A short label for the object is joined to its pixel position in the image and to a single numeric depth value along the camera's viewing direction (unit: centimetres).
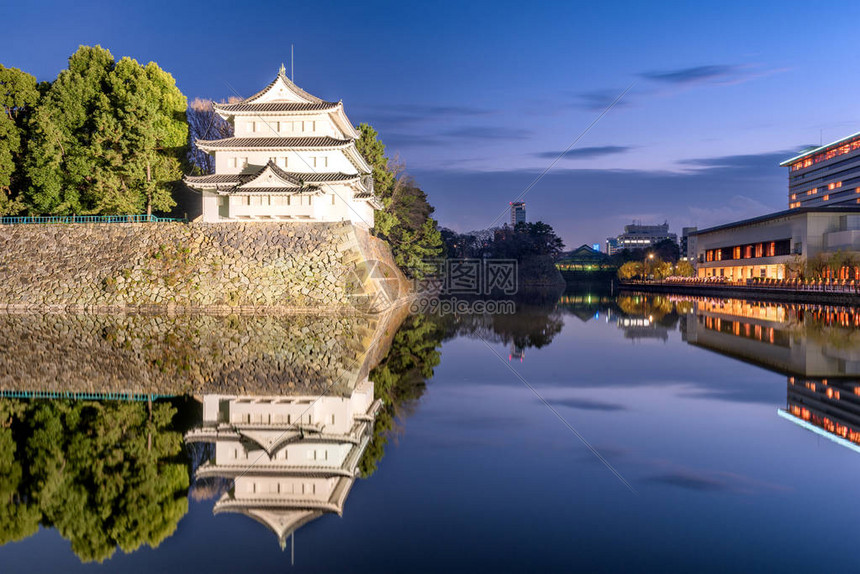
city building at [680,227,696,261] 8334
